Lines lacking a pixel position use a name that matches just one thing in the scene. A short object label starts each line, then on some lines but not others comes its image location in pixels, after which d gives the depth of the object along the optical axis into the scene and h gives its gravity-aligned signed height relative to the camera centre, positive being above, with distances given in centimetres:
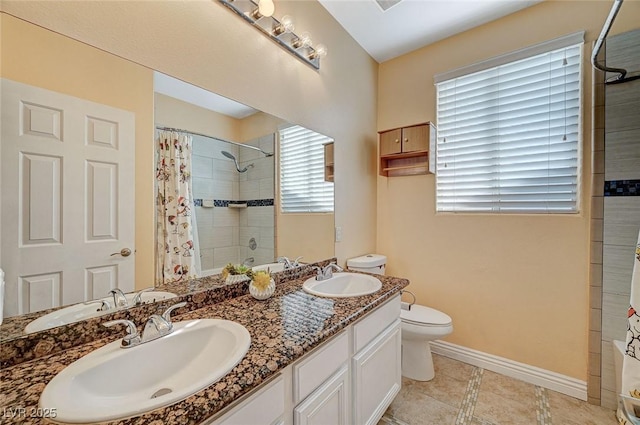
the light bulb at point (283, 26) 150 +107
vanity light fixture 135 +105
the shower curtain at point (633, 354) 86 -48
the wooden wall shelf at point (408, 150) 215 +52
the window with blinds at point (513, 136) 177 +57
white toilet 183 -86
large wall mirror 73 +15
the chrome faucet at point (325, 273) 161 -38
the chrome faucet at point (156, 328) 83 -38
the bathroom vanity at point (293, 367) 60 -44
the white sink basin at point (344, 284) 149 -44
